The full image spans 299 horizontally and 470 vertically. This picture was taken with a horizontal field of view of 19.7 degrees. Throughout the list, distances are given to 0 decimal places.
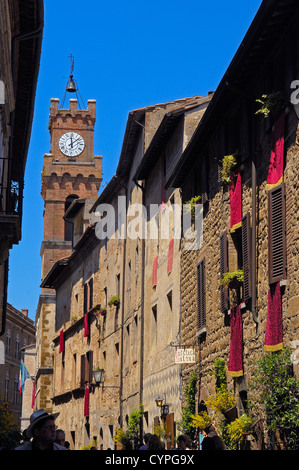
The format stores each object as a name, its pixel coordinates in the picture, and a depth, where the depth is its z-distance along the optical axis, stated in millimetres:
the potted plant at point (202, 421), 16750
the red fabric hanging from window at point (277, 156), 13125
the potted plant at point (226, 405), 15248
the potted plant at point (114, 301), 31316
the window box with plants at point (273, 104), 13281
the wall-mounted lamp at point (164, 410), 21503
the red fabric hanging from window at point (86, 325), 36594
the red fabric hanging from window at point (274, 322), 12781
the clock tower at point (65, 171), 62312
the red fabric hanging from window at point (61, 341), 43750
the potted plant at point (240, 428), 13812
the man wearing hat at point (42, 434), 6555
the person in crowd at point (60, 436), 11569
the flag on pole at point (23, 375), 50875
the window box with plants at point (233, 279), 15258
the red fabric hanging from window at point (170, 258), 22688
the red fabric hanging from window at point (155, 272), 24828
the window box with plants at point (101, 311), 33719
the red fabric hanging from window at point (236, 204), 15586
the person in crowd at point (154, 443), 9041
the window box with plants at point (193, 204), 19503
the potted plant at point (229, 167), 15930
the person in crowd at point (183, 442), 10203
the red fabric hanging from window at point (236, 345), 14992
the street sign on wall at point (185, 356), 18641
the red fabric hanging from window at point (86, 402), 35309
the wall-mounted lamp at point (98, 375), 30891
